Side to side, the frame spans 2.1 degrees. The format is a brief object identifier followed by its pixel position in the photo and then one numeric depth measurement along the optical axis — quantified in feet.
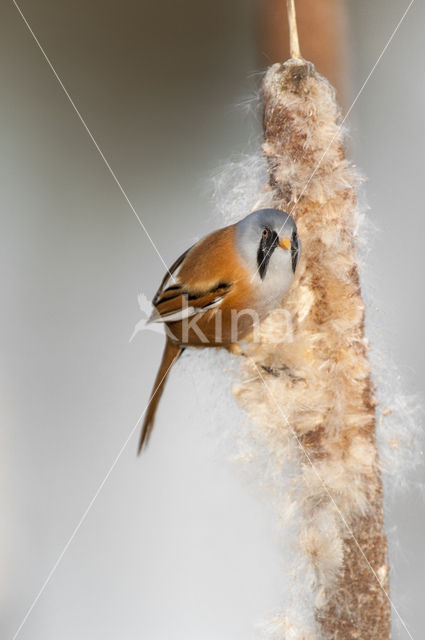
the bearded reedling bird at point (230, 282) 17.18
